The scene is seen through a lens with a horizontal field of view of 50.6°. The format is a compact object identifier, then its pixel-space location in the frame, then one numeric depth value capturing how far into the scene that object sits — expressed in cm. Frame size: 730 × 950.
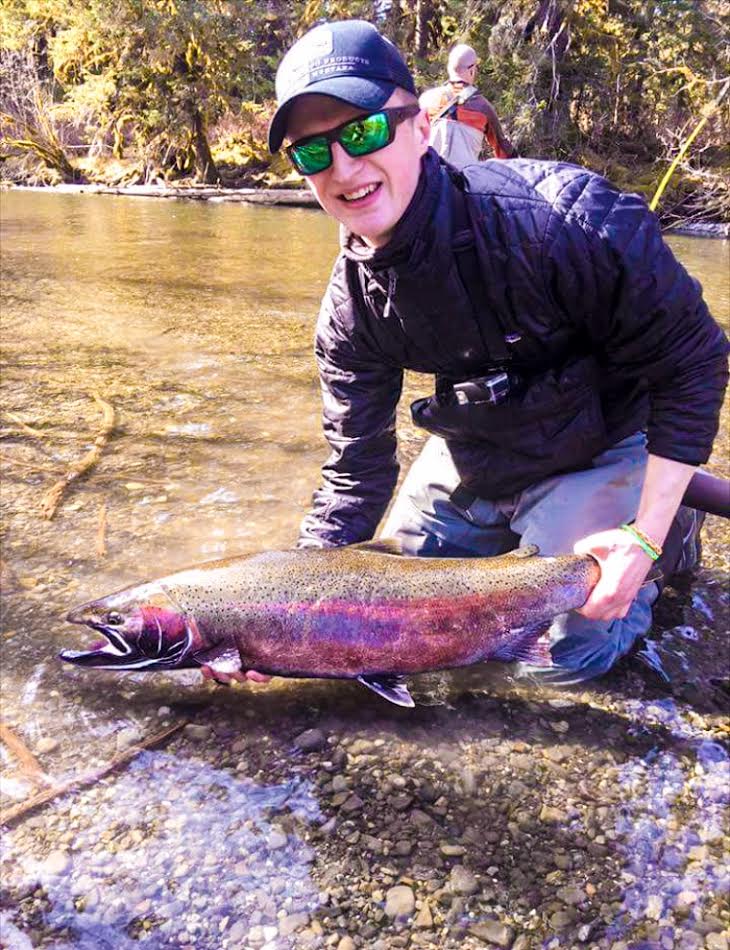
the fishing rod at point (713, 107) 763
